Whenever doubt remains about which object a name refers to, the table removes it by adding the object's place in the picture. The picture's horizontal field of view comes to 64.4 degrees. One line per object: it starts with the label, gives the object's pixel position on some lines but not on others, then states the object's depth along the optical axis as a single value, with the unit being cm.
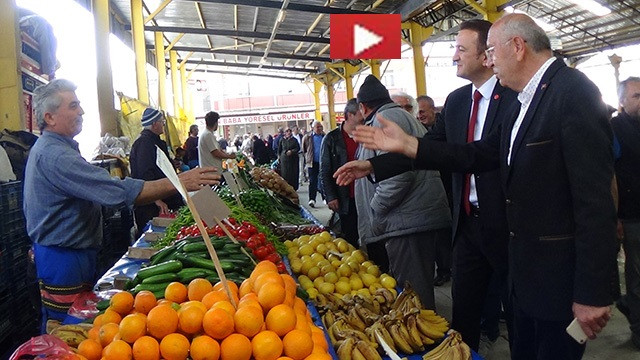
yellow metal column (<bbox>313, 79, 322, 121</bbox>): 2634
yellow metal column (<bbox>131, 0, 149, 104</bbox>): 1190
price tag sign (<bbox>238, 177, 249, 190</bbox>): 595
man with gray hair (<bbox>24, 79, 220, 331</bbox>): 254
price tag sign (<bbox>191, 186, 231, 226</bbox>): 212
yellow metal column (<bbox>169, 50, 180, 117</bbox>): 1897
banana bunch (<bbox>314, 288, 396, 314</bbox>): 276
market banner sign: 3269
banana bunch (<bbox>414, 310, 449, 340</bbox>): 238
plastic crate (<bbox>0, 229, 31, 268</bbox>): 320
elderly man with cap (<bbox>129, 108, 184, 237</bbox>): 514
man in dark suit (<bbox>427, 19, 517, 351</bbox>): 252
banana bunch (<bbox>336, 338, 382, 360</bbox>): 205
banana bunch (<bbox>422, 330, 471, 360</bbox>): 209
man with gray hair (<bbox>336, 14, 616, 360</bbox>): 173
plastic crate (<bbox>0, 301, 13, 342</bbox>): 300
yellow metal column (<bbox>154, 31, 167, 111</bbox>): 1501
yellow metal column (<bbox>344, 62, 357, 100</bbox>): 1927
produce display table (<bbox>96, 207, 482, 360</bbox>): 219
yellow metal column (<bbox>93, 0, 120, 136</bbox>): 842
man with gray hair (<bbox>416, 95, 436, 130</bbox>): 559
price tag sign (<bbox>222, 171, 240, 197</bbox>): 358
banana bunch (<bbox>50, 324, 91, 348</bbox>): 161
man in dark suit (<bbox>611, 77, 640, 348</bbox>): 335
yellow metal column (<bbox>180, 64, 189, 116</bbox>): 2221
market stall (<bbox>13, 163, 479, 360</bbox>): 142
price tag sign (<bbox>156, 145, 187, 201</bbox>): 155
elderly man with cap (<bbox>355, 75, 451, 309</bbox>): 321
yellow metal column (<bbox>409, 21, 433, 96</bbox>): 1231
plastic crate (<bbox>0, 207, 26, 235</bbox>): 318
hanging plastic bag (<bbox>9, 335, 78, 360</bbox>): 127
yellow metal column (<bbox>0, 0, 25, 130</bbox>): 457
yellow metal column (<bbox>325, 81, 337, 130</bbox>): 2261
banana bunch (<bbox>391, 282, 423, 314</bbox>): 261
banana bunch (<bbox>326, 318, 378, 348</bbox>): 222
